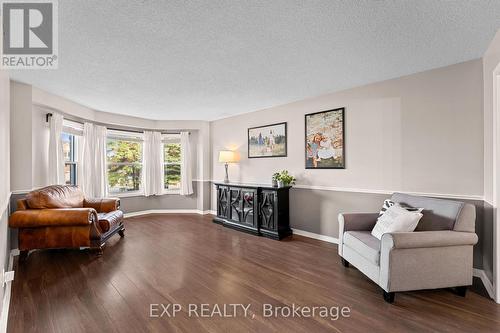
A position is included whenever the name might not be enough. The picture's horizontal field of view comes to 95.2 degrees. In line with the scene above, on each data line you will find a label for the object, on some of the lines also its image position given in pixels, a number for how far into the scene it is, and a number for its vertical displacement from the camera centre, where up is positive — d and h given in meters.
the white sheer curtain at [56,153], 3.71 +0.22
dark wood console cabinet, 3.87 -0.81
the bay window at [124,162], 5.22 +0.09
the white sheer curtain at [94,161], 4.48 +0.10
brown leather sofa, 2.86 -0.75
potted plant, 3.97 -0.26
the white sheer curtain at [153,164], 5.53 +0.04
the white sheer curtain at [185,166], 5.75 -0.02
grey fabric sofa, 1.99 -0.84
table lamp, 4.83 +0.17
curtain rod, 3.78 +0.85
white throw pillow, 2.21 -0.57
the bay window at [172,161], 5.84 +0.11
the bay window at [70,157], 4.28 +0.17
